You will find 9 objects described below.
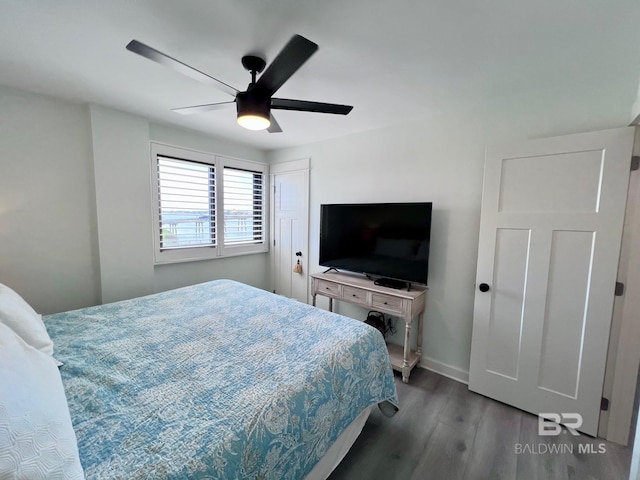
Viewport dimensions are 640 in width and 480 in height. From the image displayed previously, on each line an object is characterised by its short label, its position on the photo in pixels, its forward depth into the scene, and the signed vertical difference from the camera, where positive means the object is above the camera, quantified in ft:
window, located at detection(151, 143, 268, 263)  9.43 +0.48
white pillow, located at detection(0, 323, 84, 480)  2.03 -1.98
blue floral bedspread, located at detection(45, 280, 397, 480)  2.76 -2.49
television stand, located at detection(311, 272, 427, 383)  7.39 -2.49
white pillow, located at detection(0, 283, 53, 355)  3.87 -1.79
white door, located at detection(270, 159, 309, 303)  11.46 -0.36
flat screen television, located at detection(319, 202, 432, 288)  7.66 -0.64
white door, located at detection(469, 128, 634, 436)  5.48 -1.06
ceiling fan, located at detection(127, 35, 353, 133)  3.78 +2.48
